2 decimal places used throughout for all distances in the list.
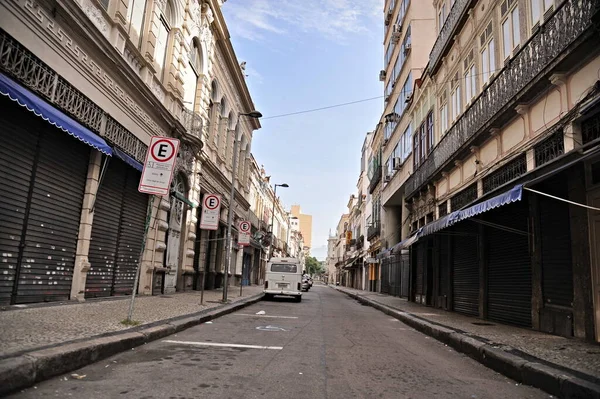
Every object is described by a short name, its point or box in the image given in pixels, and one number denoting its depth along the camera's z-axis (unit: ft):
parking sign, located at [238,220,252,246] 63.62
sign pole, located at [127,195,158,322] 24.54
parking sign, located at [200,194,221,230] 46.42
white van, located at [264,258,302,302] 70.28
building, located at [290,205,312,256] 630.74
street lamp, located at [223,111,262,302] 50.08
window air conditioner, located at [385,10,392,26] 100.45
